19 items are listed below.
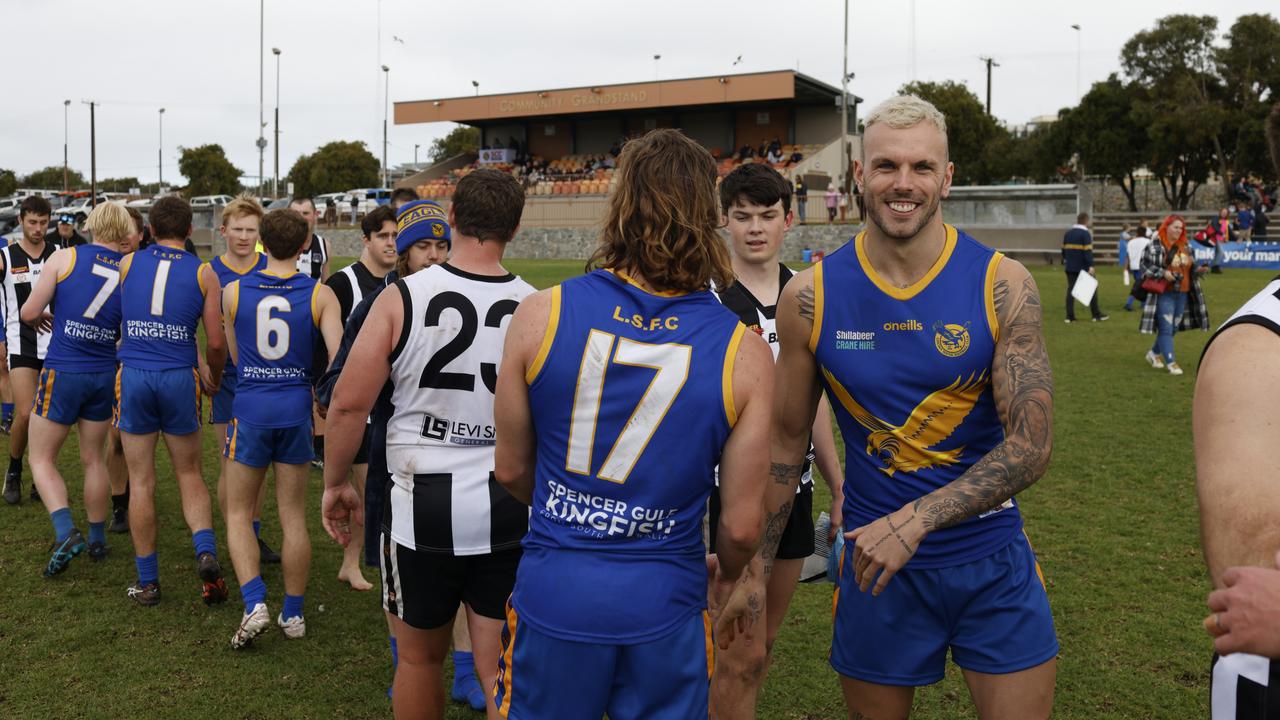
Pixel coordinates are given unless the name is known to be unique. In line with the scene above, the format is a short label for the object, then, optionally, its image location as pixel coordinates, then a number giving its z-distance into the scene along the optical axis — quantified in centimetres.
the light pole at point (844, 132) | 4303
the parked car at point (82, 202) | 5406
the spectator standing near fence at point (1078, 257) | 2061
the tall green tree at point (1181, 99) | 4562
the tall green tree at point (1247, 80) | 4406
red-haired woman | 1355
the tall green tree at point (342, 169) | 8150
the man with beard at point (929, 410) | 298
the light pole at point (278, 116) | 5459
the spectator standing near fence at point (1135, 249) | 2281
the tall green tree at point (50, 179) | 11950
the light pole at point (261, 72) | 5388
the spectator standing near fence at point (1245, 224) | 3456
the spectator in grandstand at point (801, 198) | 4009
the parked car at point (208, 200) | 5782
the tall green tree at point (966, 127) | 5534
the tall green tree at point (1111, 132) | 4928
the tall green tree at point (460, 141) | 8638
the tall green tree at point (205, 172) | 8506
